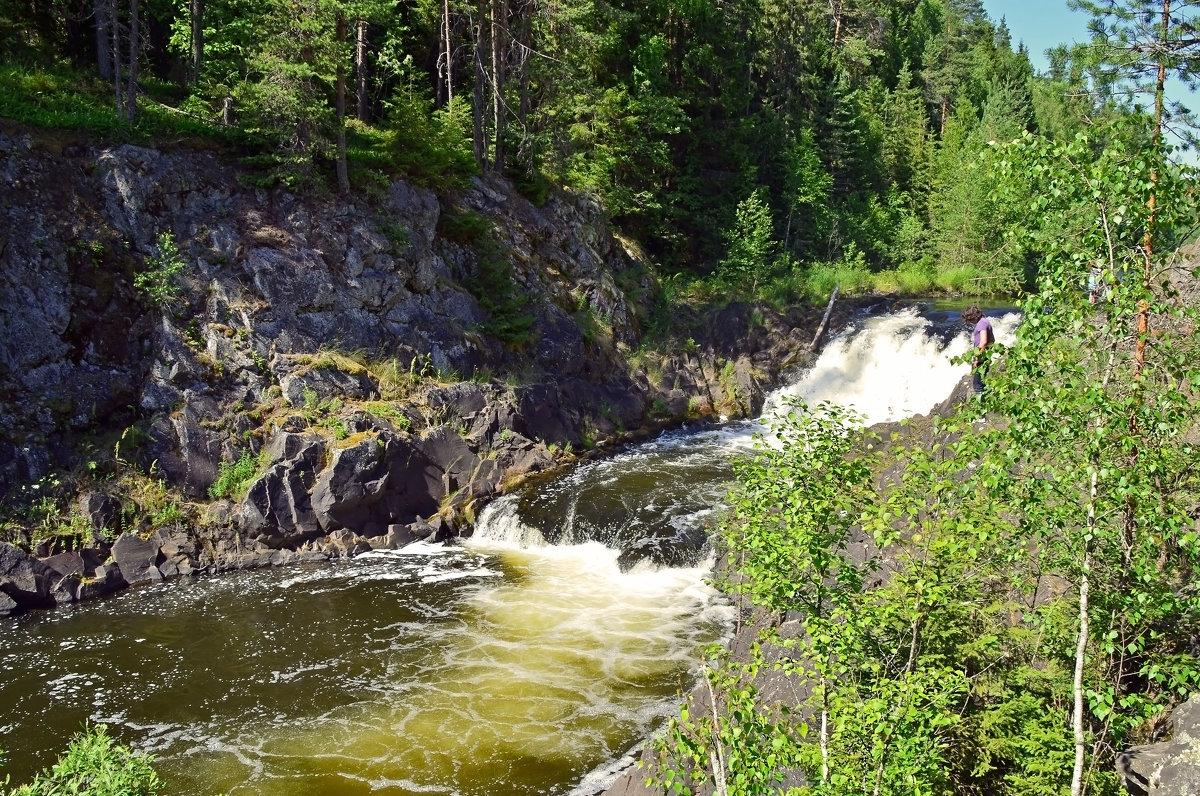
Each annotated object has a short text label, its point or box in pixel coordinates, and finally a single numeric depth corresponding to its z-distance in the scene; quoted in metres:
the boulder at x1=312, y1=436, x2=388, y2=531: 15.74
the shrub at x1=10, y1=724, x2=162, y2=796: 5.66
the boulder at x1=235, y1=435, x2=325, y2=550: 15.41
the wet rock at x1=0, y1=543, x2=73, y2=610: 13.30
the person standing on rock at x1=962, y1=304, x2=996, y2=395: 13.15
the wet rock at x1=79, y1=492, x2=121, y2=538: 14.49
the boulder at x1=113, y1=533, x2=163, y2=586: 14.35
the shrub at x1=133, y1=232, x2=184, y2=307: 17.20
